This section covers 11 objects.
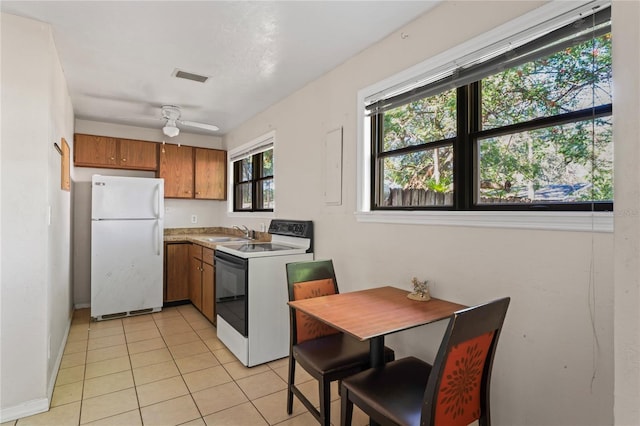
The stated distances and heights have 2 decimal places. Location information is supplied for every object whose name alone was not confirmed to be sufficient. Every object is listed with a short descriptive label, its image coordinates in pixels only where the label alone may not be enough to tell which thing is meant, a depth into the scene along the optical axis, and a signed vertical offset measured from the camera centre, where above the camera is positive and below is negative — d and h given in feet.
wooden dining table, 4.81 -1.63
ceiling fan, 12.53 +3.81
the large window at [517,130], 4.69 +1.48
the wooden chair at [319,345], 5.75 -2.61
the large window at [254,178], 13.57 +1.67
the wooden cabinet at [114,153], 13.71 +2.66
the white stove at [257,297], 8.98 -2.39
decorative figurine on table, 6.23 -1.48
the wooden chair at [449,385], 3.84 -2.32
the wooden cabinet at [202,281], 12.02 -2.66
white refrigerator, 12.78 -1.28
